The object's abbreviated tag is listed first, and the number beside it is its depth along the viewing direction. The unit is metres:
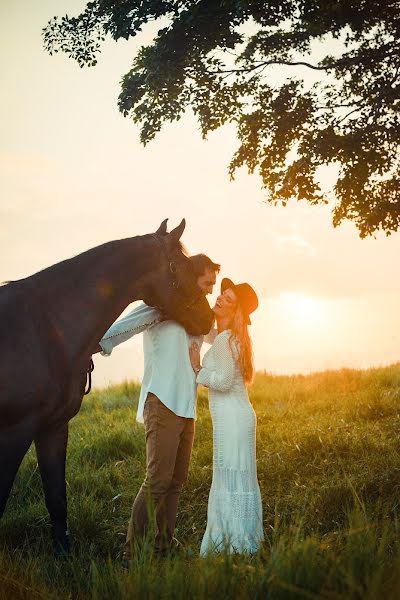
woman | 4.68
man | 4.45
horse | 3.81
